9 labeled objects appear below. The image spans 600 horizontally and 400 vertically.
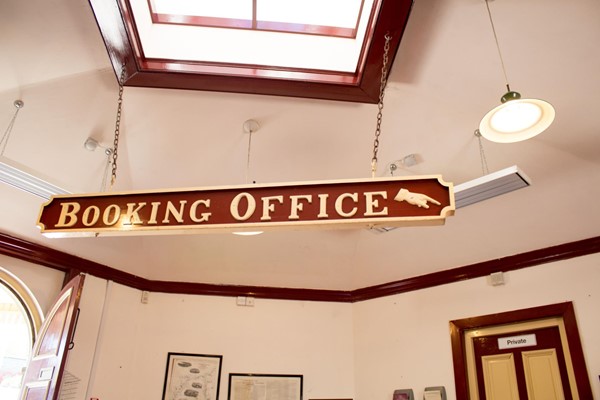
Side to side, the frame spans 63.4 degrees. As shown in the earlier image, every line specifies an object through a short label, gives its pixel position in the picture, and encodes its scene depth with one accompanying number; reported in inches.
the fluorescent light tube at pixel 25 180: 135.5
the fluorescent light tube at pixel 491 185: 141.8
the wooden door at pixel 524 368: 182.2
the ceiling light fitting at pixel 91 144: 172.6
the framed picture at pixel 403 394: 213.2
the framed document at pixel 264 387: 225.0
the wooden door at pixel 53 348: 159.9
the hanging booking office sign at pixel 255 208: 81.0
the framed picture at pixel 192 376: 220.8
